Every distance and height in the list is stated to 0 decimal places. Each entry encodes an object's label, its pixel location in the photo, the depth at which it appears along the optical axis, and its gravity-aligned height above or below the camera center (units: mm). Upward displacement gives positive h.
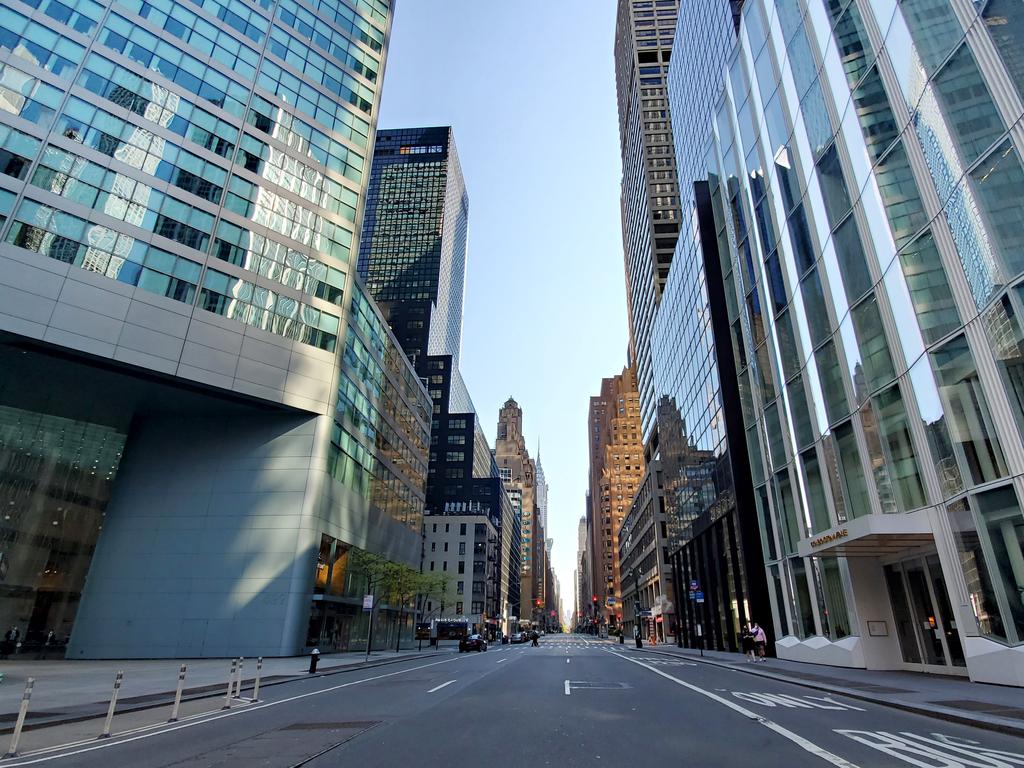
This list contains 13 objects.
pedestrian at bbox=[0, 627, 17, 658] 31697 -2053
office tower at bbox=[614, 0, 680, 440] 85562 +74159
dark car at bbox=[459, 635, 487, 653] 49594 -2671
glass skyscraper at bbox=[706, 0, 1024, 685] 14367 +9077
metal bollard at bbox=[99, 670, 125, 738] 9328 -1734
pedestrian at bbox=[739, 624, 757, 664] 26812 -1262
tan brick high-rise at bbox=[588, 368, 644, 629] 152250 +35955
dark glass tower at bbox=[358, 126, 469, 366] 142625 +98982
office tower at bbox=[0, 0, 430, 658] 30047 +14123
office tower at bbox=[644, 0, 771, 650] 36906 +15931
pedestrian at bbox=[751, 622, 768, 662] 26312 -1048
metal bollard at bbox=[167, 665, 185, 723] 10922 -1747
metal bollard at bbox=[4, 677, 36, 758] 7819 -1597
